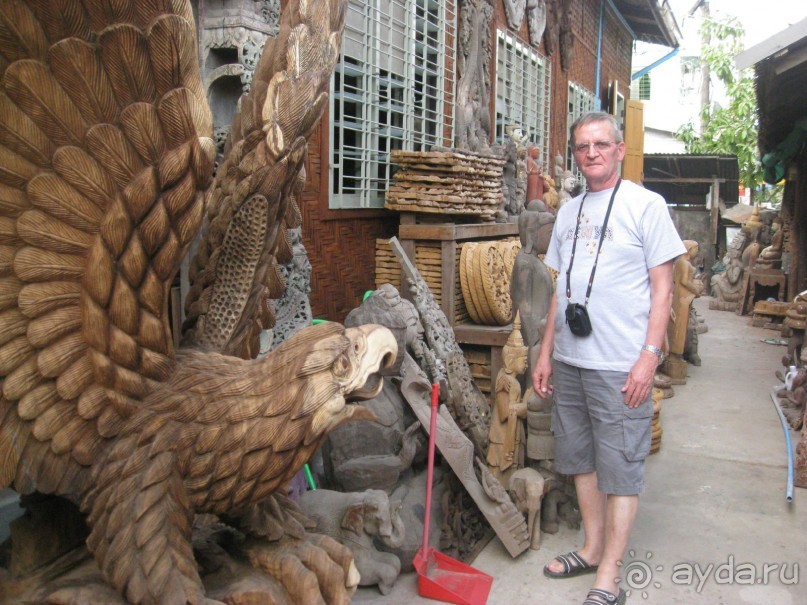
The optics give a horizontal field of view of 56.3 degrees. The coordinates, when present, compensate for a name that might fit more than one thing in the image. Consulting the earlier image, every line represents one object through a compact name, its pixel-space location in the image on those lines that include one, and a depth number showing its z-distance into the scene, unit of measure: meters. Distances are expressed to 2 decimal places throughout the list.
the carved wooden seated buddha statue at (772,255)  10.49
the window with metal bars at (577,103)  11.21
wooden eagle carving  1.43
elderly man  2.70
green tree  18.38
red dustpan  2.75
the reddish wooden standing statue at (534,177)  6.99
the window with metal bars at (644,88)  24.78
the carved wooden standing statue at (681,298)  6.57
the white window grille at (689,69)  29.86
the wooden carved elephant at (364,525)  2.65
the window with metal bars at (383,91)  4.76
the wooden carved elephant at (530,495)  3.28
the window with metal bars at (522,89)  7.97
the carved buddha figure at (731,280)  11.72
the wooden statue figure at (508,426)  3.57
